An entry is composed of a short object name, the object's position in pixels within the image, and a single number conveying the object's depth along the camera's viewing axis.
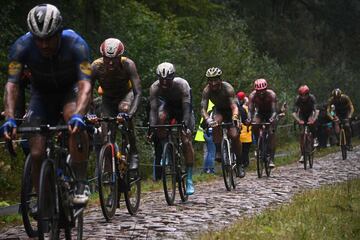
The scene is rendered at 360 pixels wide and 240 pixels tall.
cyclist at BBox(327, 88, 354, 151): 24.64
